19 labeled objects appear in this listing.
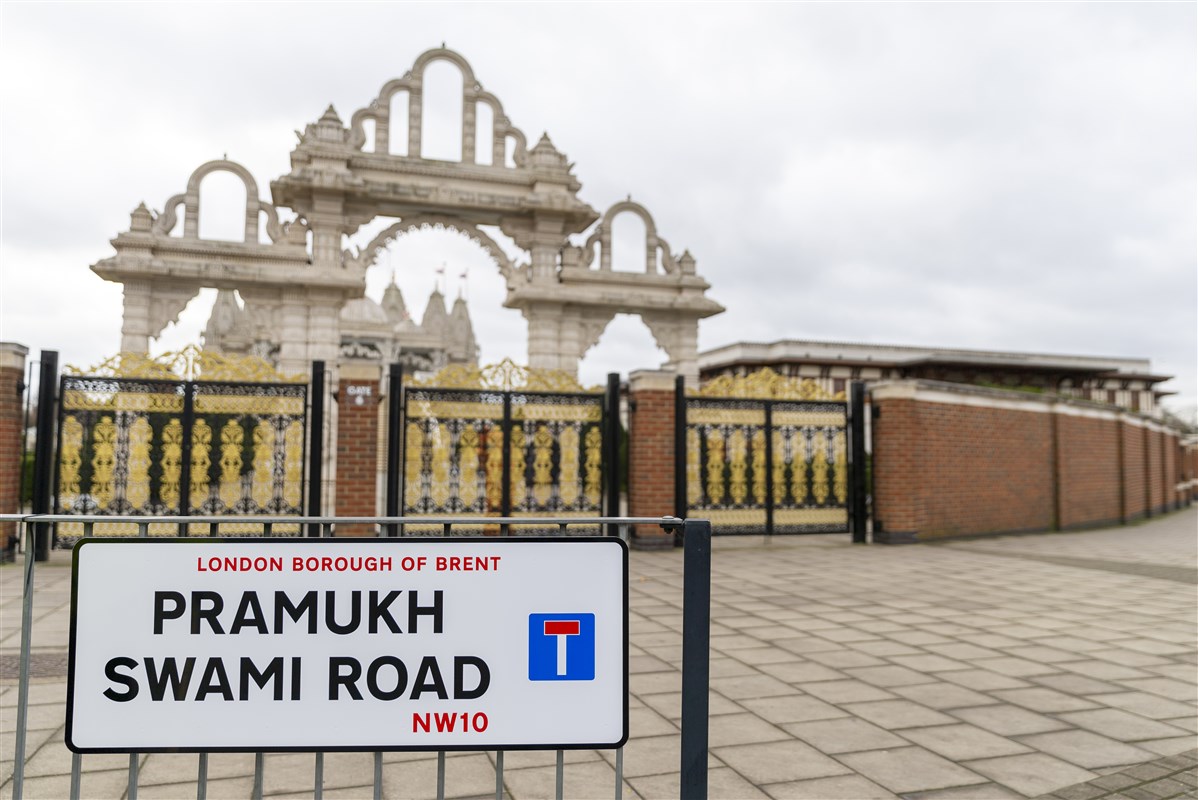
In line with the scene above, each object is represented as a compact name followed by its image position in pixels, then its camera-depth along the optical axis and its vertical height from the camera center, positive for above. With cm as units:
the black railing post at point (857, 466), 1280 -33
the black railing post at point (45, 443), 984 -2
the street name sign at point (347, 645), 223 -57
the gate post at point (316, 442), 1053 +1
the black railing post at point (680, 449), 1180 -7
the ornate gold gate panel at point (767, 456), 1223 -18
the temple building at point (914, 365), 4872 +499
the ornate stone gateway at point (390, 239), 2017 +533
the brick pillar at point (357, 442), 1074 +1
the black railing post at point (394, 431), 1076 +16
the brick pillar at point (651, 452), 1177 -12
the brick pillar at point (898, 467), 1258 -34
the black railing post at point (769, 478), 1241 -51
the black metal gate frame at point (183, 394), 1006 +60
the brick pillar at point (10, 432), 974 +11
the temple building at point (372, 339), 3394 +463
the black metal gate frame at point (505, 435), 1083 +9
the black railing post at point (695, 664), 229 -63
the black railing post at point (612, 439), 1149 +7
